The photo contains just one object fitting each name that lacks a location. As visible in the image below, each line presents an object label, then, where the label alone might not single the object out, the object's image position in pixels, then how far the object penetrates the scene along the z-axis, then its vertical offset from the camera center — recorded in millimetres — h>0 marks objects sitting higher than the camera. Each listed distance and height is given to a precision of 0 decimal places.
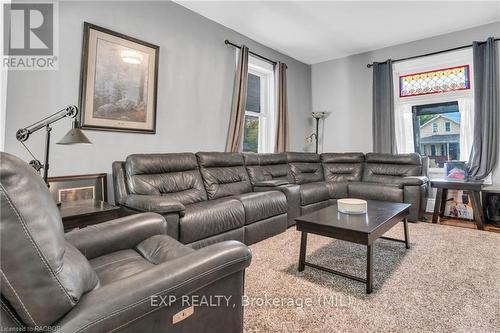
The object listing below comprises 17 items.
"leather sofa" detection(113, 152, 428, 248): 2285 -157
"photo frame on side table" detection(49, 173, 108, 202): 2275 -160
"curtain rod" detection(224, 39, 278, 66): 3750 +1923
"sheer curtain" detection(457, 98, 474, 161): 3908 +791
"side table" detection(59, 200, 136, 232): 1710 -296
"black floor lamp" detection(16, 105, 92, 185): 1821 +235
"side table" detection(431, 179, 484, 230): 3299 -194
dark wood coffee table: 1771 -374
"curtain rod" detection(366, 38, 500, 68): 3886 +1958
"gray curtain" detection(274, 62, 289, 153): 4601 +1057
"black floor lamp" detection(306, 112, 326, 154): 5188 +897
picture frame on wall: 2480 +918
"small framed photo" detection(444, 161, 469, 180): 3781 +100
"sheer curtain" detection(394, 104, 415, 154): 4531 +763
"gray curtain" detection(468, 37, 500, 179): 3600 +931
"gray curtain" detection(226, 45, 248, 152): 3785 +993
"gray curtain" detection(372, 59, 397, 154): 4488 +1149
